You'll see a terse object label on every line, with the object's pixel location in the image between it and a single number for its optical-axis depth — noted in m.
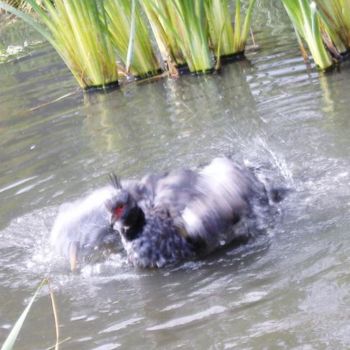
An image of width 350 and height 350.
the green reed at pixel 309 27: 10.36
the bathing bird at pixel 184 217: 6.09
